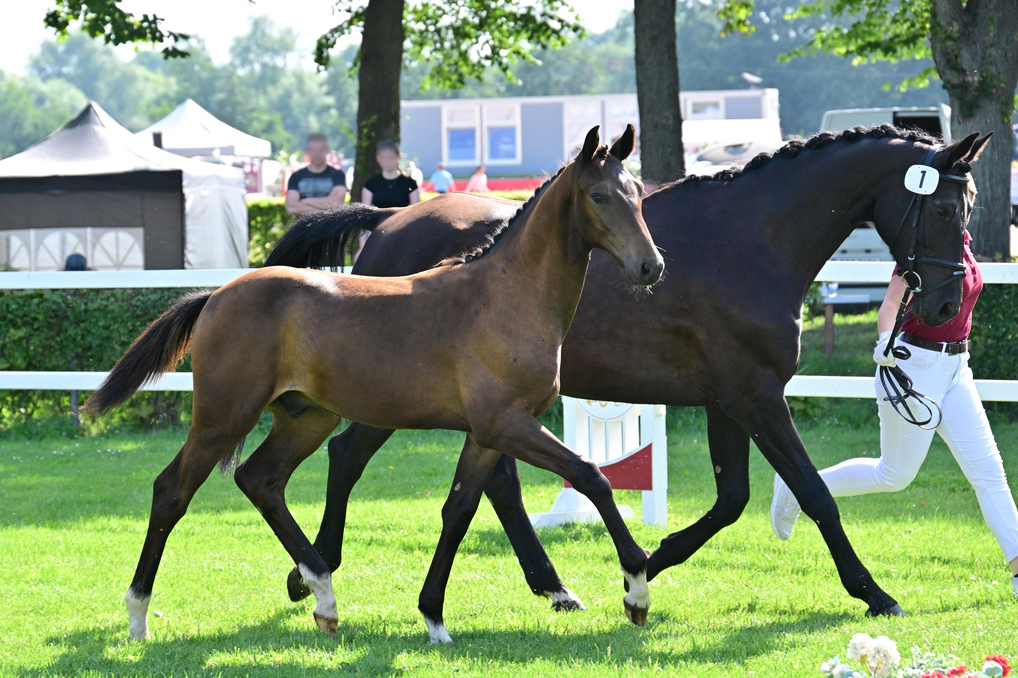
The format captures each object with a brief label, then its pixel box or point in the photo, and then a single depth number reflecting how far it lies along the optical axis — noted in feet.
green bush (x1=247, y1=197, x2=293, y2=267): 125.59
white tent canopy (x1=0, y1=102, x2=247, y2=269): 107.86
